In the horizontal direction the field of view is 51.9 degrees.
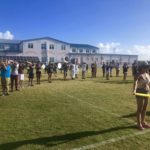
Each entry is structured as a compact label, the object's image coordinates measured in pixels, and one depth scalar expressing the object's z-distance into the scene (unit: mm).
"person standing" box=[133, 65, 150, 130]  4629
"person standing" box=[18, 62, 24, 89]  11015
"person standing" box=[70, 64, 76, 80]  16555
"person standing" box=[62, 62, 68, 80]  16002
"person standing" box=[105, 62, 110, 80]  16969
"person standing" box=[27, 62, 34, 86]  11686
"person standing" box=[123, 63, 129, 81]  16142
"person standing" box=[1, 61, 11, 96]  8912
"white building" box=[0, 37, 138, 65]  40531
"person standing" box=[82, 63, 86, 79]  17220
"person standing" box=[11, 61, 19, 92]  9981
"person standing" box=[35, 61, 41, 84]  12754
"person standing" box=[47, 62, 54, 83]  14144
